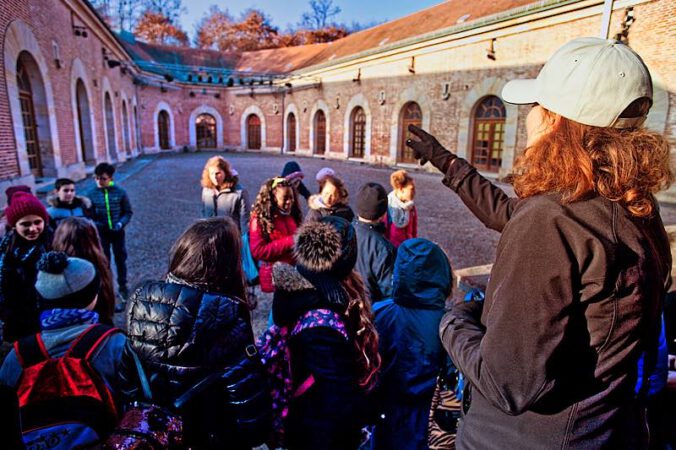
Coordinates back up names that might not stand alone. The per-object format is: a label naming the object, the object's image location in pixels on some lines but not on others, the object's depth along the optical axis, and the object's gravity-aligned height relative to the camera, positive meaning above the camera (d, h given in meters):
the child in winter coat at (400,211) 3.92 -0.65
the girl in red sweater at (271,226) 3.11 -0.68
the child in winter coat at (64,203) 3.73 -0.60
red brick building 9.95 +2.53
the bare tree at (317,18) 41.22 +13.30
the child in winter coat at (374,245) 2.77 -0.72
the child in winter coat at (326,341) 1.48 -0.75
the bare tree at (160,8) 36.70 +12.72
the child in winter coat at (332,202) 3.48 -0.51
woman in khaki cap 0.85 -0.27
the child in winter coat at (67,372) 1.35 -0.86
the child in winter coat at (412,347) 1.88 -0.96
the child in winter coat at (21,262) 2.69 -0.86
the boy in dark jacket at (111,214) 4.26 -0.79
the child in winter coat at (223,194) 4.10 -0.54
